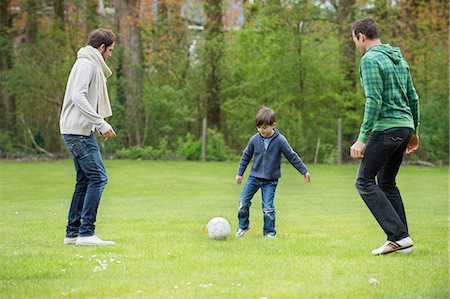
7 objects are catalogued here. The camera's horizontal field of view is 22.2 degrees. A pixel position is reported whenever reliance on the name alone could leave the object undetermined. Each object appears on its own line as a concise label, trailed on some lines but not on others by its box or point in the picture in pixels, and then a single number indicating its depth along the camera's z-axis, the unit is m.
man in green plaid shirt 9.39
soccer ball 11.35
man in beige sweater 10.48
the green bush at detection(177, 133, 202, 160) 37.74
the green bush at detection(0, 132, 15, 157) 38.13
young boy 11.76
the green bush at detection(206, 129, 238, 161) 37.67
